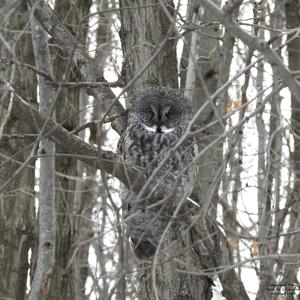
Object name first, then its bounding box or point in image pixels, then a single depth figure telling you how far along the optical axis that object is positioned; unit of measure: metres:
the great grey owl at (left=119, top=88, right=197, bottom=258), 11.00
